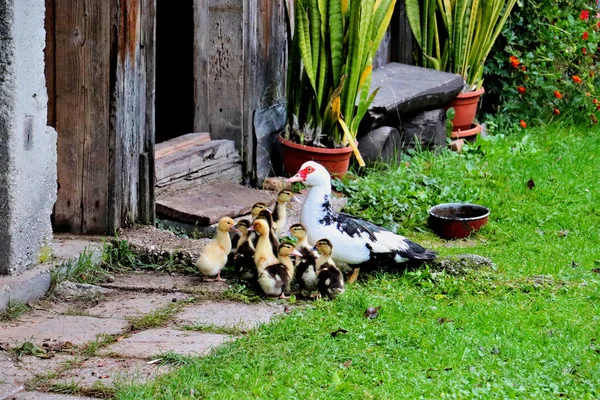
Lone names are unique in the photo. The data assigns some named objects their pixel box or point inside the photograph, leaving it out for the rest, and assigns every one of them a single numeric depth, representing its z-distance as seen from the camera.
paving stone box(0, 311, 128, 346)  9.80
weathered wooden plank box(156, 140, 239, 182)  14.05
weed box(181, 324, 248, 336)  10.16
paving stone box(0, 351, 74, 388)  8.75
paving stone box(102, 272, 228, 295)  11.81
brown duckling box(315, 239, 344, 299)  11.38
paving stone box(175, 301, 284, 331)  10.49
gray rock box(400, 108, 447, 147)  18.87
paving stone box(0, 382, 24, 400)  8.31
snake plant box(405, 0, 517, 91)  20.00
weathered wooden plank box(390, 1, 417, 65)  21.16
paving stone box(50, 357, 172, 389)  8.64
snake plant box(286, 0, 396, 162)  15.53
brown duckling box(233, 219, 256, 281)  11.90
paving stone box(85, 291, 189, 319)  10.82
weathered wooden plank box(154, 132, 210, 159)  14.43
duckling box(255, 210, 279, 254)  12.25
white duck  12.41
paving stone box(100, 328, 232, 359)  9.43
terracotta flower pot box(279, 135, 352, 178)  15.80
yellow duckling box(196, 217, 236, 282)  11.98
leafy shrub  22.09
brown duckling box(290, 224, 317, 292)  11.55
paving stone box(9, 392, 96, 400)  8.34
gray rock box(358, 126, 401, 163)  17.41
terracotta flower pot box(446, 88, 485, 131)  20.06
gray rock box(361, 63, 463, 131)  17.52
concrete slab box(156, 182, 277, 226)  13.54
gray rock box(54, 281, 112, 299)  11.30
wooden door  12.27
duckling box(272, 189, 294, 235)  13.16
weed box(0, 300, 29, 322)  10.41
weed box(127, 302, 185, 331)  10.37
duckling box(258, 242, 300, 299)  11.41
